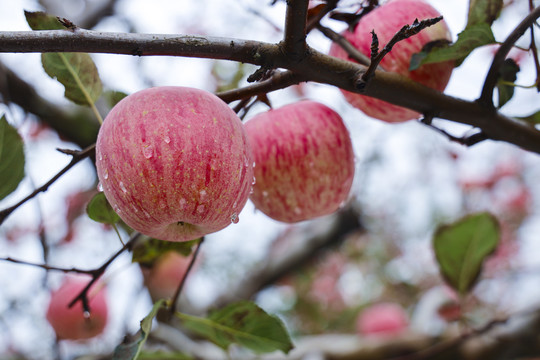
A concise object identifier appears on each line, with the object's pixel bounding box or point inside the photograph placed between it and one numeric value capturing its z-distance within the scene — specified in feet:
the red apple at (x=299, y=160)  2.05
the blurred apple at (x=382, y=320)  7.05
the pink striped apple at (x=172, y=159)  1.73
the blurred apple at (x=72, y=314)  3.66
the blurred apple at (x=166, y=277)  6.08
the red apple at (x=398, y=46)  2.01
